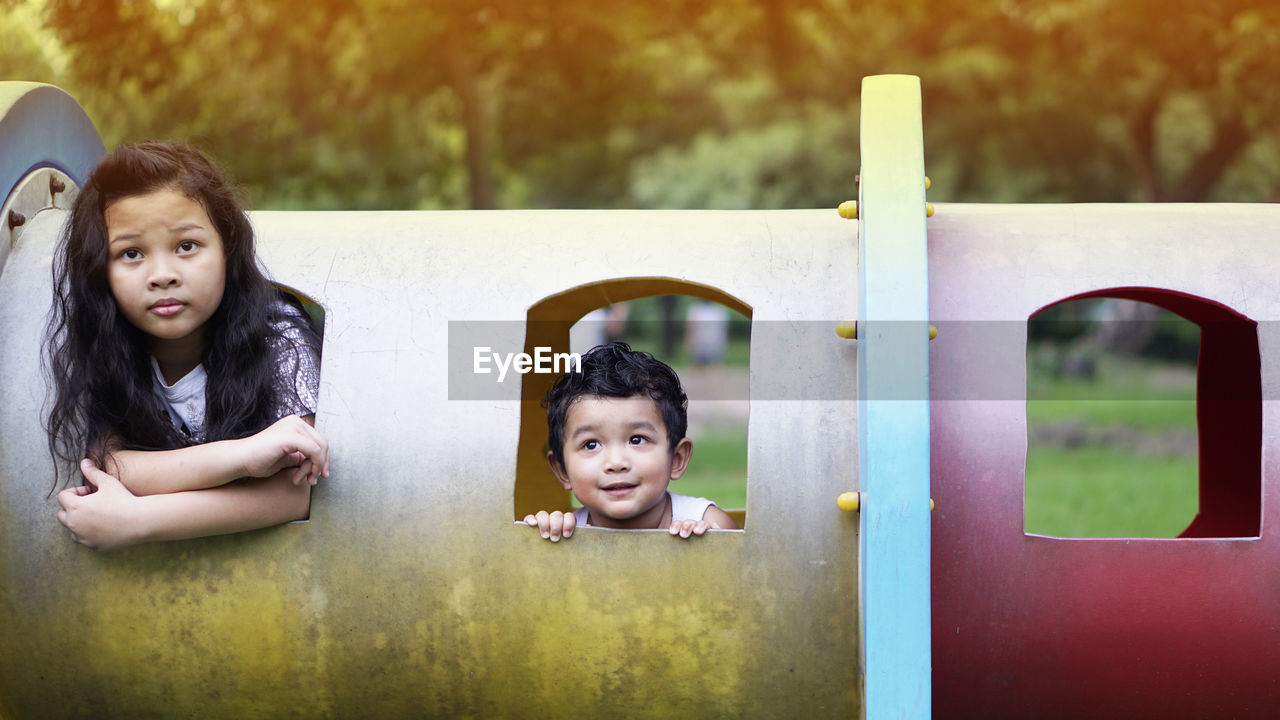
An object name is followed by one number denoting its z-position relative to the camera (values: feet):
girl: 11.60
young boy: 13.43
